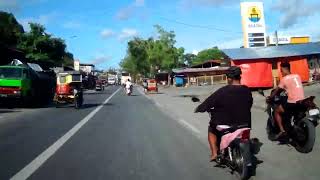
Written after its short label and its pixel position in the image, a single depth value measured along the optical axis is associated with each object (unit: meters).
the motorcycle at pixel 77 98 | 15.13
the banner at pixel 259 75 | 21.21
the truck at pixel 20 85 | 15.18
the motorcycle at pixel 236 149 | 4.18
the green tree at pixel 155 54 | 62.75
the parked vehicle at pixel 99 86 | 40.81
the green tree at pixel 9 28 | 36.96
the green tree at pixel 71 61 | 69.65
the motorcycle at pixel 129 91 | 27.97
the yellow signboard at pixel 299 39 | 43.94
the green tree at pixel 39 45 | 38.98
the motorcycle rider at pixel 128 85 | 28.10
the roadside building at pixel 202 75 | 49.32
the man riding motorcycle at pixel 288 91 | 5.57
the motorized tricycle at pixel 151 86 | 32.32
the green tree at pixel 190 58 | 99.65
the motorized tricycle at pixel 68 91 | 15.27
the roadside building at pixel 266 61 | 21.29
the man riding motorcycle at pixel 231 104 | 4.42
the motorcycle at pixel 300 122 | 5.28
